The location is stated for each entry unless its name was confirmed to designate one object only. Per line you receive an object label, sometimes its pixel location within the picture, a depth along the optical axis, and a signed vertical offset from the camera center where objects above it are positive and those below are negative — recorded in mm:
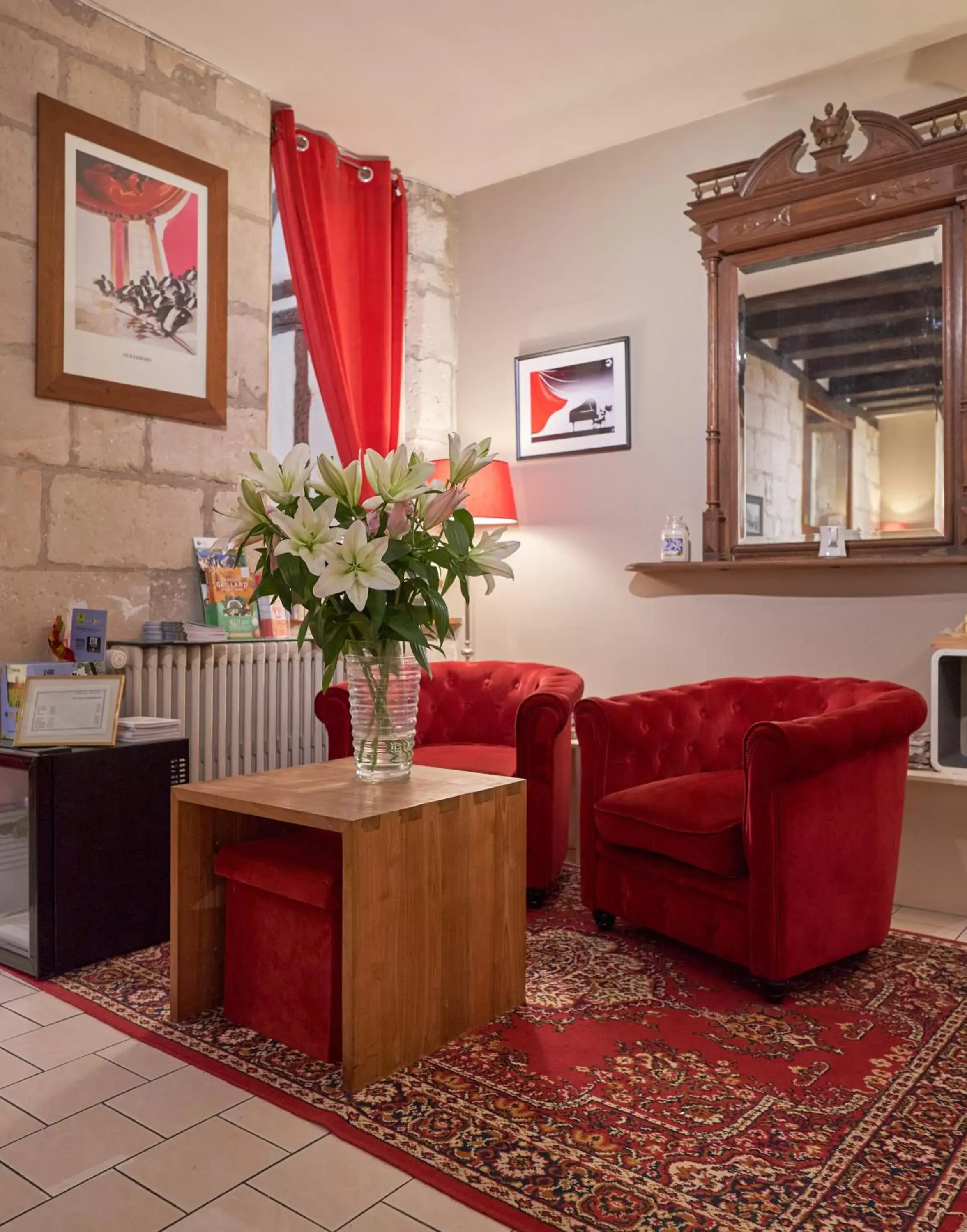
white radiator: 3520 -331
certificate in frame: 2914 -302
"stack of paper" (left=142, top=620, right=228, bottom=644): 3531 -68
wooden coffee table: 2123 -673
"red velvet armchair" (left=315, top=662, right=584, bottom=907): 3395 -455
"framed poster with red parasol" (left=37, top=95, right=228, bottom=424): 3344 +1263
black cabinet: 2783 -723
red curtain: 4320 +1589
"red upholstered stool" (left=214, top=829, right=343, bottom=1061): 2232 -785
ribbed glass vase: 2375 -229
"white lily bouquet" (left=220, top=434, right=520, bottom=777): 2162 +143
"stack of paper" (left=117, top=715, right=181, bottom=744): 3078 -375
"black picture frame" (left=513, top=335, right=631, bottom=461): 4406 +979
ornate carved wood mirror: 3496 +1072
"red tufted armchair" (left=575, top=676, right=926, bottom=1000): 2584 -609
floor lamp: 4469 +560
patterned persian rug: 1730 -1033
